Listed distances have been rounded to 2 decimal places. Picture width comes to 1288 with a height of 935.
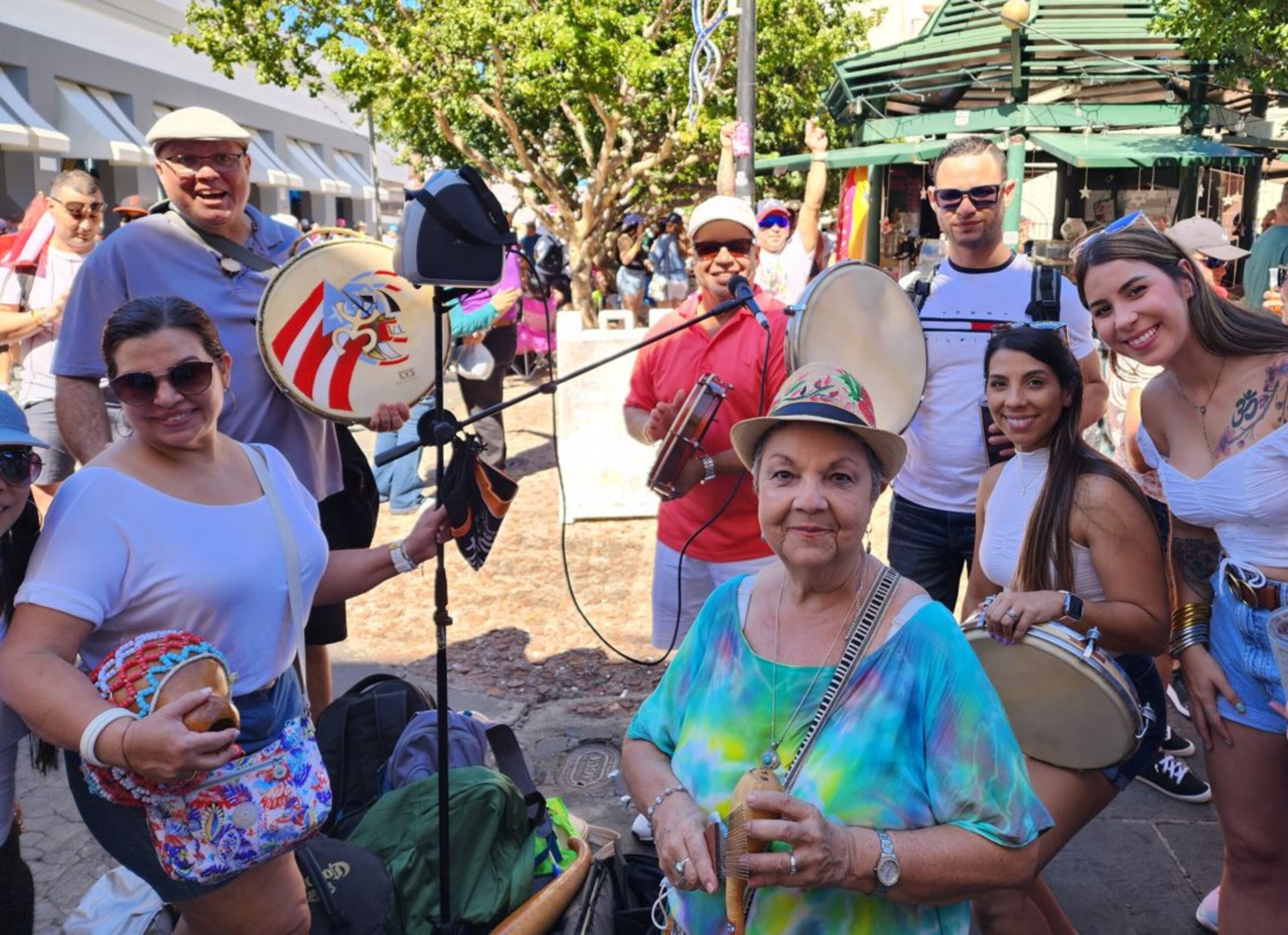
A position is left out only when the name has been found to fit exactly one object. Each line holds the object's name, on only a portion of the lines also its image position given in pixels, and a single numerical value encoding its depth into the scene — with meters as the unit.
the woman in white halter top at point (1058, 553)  2.39
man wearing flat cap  3.29
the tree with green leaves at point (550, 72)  12.06
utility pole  8.91
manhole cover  4.14
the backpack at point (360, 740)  3.24
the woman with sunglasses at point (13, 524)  2.17
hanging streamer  10.20
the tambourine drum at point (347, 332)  3.24
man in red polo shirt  3.64
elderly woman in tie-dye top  1.72
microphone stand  2.60
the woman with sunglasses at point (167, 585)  1.99
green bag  2.79
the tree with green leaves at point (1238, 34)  8.64
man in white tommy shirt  3.45
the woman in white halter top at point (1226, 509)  2.39
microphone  2.97
